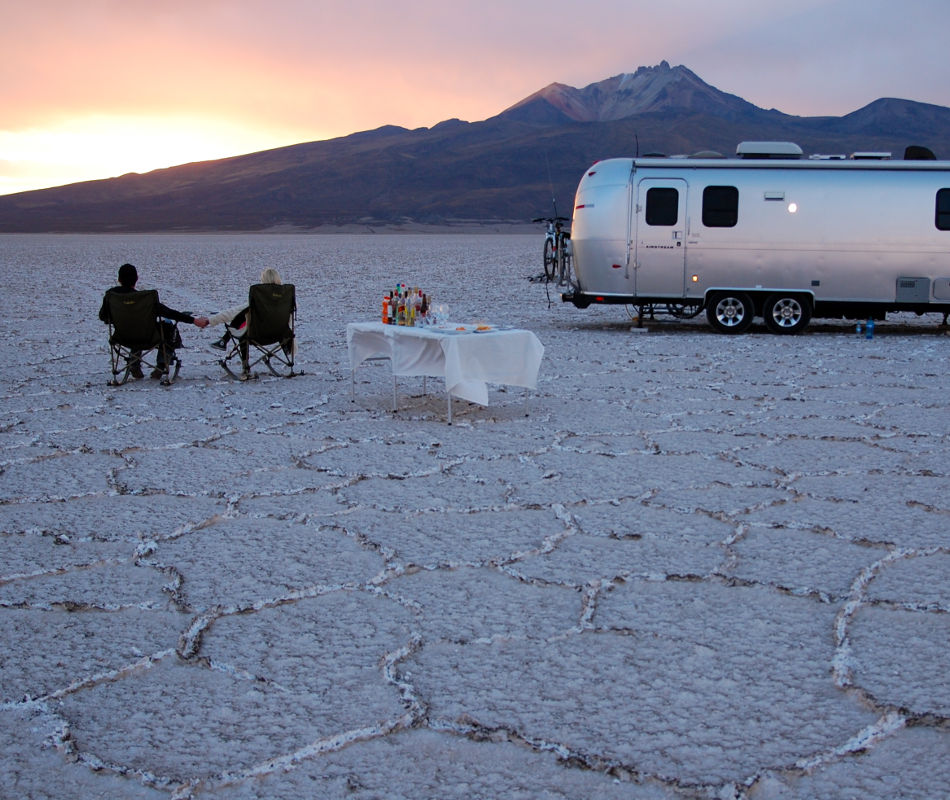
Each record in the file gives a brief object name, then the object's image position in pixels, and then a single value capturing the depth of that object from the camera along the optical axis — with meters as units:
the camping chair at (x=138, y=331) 9.45
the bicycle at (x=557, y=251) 18.83
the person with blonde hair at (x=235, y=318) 9.82
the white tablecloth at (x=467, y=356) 7.69
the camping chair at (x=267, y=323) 9.75
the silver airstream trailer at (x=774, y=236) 13.42
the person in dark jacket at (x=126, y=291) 9.53
